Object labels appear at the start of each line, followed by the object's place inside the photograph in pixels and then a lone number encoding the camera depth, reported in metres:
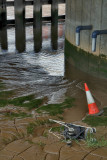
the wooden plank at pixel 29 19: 18.38
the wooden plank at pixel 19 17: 17.41
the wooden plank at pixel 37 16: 18.03
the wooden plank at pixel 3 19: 16.96
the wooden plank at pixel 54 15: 18.69
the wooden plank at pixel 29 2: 17.91
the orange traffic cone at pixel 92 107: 6.81
